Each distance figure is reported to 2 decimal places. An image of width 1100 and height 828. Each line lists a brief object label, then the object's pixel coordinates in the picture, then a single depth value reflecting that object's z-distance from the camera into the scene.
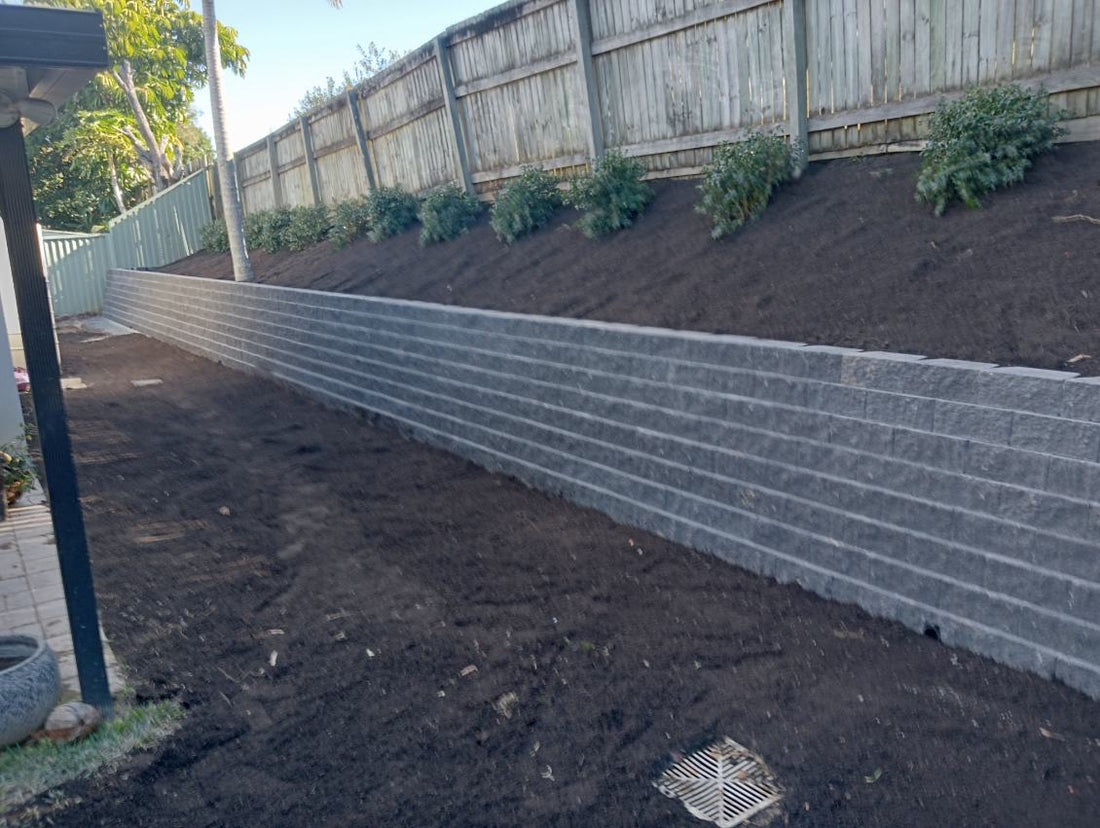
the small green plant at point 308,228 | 15.02
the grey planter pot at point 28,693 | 3.63
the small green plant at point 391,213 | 12.22
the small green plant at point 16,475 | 7.29
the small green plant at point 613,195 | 7.93
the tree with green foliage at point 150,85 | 25.59
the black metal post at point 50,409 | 3.62
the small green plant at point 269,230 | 16.28
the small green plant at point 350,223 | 13.25
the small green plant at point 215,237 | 19.85
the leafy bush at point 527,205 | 9.16
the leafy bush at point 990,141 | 5.33
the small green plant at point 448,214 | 10.66
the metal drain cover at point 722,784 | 3.29
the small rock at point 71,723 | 3.77
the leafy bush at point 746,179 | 6.75
